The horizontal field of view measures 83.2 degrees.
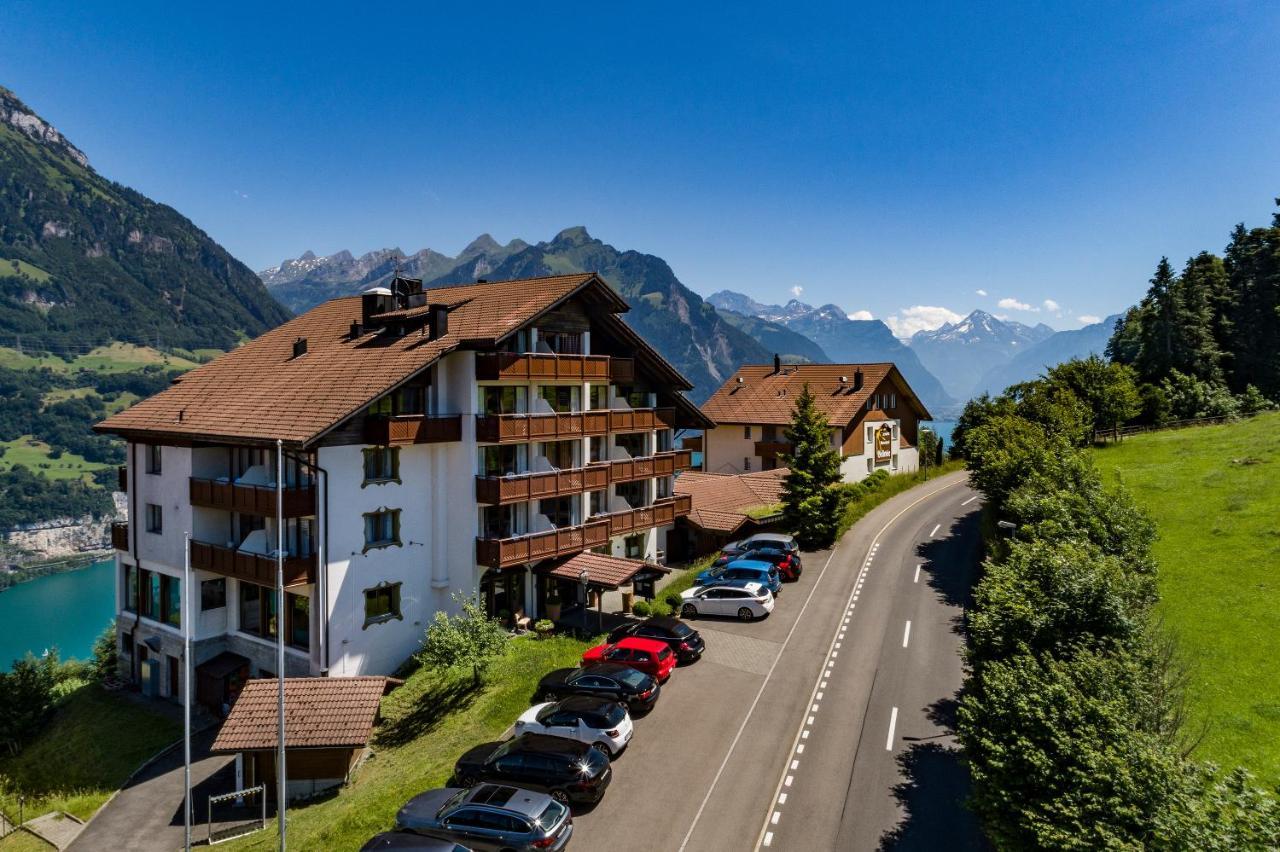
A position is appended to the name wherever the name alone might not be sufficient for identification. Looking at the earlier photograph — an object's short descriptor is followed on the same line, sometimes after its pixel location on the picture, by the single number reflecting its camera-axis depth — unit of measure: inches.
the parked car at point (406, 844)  697.6
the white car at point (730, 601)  1429.6
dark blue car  1519.4
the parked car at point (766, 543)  1752.8
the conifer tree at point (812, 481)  1897.1
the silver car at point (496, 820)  732.0
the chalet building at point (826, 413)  2647.6
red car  1141.1
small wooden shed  993.5
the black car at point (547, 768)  830.5
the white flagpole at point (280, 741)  794.2
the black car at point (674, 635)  1222.9
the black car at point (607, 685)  1040.2
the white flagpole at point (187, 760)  788.0
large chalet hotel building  1248.2
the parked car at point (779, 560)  1668.3
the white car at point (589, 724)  930.7
